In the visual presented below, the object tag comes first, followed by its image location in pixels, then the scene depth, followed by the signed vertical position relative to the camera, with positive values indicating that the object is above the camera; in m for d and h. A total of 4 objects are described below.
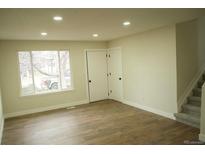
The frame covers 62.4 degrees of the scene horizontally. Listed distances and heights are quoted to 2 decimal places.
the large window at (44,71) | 5.43 -0.04
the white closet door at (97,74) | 6.48 -0.23
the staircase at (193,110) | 3.86 -1.08
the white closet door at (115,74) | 6.21 -0.23
